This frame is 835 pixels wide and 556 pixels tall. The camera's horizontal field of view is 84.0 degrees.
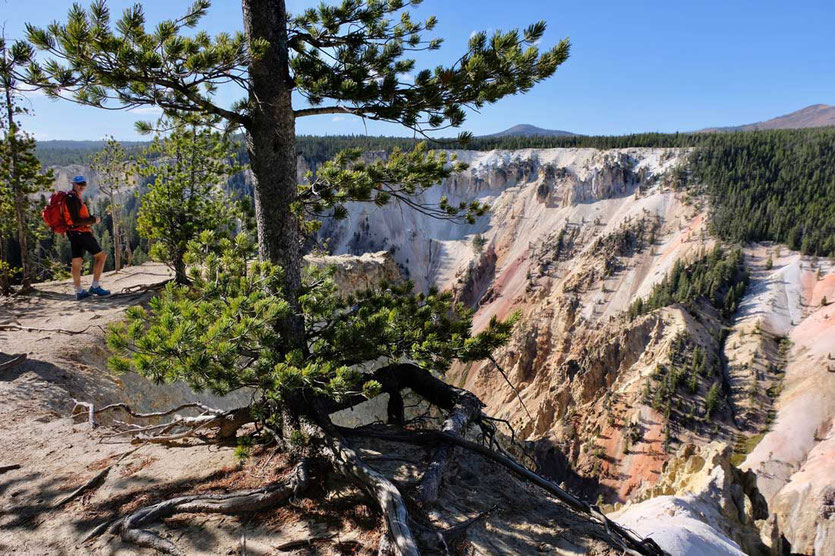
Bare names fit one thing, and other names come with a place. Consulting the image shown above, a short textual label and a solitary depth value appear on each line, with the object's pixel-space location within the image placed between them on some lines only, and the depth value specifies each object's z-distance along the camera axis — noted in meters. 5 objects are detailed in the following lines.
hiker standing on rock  8.78
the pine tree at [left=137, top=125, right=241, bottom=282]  10.17
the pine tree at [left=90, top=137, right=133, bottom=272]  22.45
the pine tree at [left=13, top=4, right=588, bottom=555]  3.08
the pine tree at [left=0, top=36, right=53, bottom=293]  11.55
